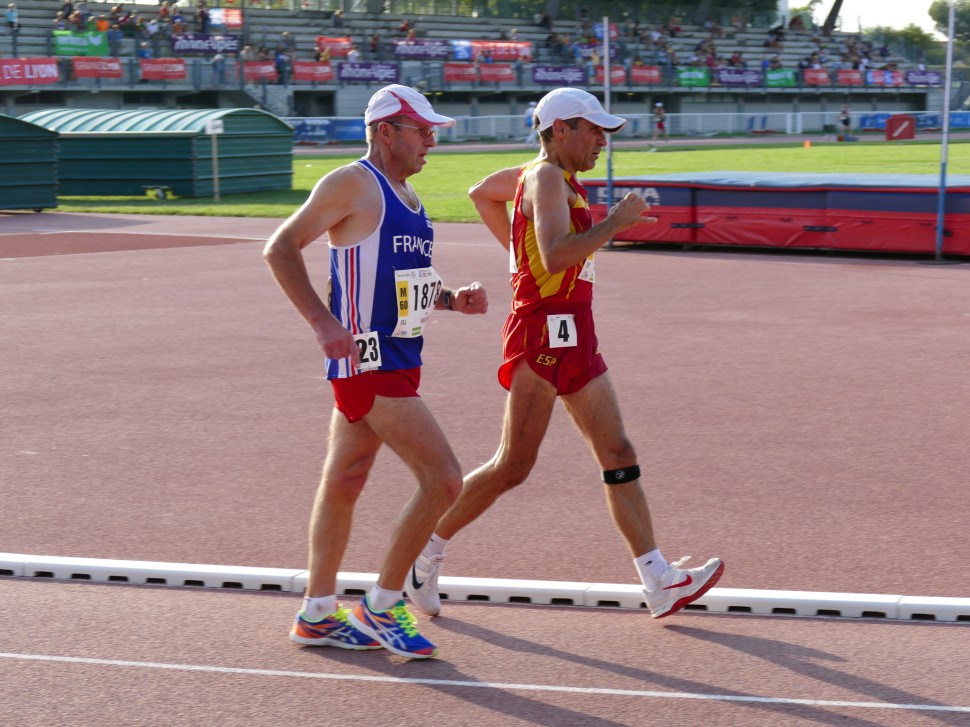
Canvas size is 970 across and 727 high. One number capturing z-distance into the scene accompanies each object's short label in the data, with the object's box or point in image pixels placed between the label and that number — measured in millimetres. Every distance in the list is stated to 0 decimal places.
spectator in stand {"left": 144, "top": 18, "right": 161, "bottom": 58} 53219
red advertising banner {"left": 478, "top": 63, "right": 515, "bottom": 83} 63188
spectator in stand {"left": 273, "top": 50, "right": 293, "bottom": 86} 56500
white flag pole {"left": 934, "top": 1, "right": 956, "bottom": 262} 16516
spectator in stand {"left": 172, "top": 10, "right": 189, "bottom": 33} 54875
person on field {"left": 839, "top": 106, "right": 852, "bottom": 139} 61194
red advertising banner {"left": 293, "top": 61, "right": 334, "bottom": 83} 57344
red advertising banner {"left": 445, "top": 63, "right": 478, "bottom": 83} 62000
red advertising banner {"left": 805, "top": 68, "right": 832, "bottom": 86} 76188
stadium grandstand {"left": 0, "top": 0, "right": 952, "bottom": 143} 51594
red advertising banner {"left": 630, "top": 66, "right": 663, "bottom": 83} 68250
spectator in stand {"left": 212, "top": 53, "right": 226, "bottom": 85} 53938
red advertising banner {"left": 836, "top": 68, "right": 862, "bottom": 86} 77206
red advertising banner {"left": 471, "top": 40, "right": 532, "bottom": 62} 64688
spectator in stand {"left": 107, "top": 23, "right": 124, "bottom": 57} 51344
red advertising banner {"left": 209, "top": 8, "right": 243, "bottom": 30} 58531
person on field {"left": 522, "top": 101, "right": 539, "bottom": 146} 54994
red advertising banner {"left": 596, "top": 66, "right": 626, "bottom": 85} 67062
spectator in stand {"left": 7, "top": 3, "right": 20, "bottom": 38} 48906
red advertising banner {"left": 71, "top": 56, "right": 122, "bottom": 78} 49781
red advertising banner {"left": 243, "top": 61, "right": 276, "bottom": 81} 55281
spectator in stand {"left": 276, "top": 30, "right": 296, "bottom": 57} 59000
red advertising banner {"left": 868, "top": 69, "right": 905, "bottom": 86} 79250
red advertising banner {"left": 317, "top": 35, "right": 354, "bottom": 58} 60375
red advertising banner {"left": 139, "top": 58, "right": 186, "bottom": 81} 51906
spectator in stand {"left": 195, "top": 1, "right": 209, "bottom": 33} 56719
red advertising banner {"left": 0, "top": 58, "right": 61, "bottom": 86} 47312
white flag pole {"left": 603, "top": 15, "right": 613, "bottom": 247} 17558
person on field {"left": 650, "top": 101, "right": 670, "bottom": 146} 59656
